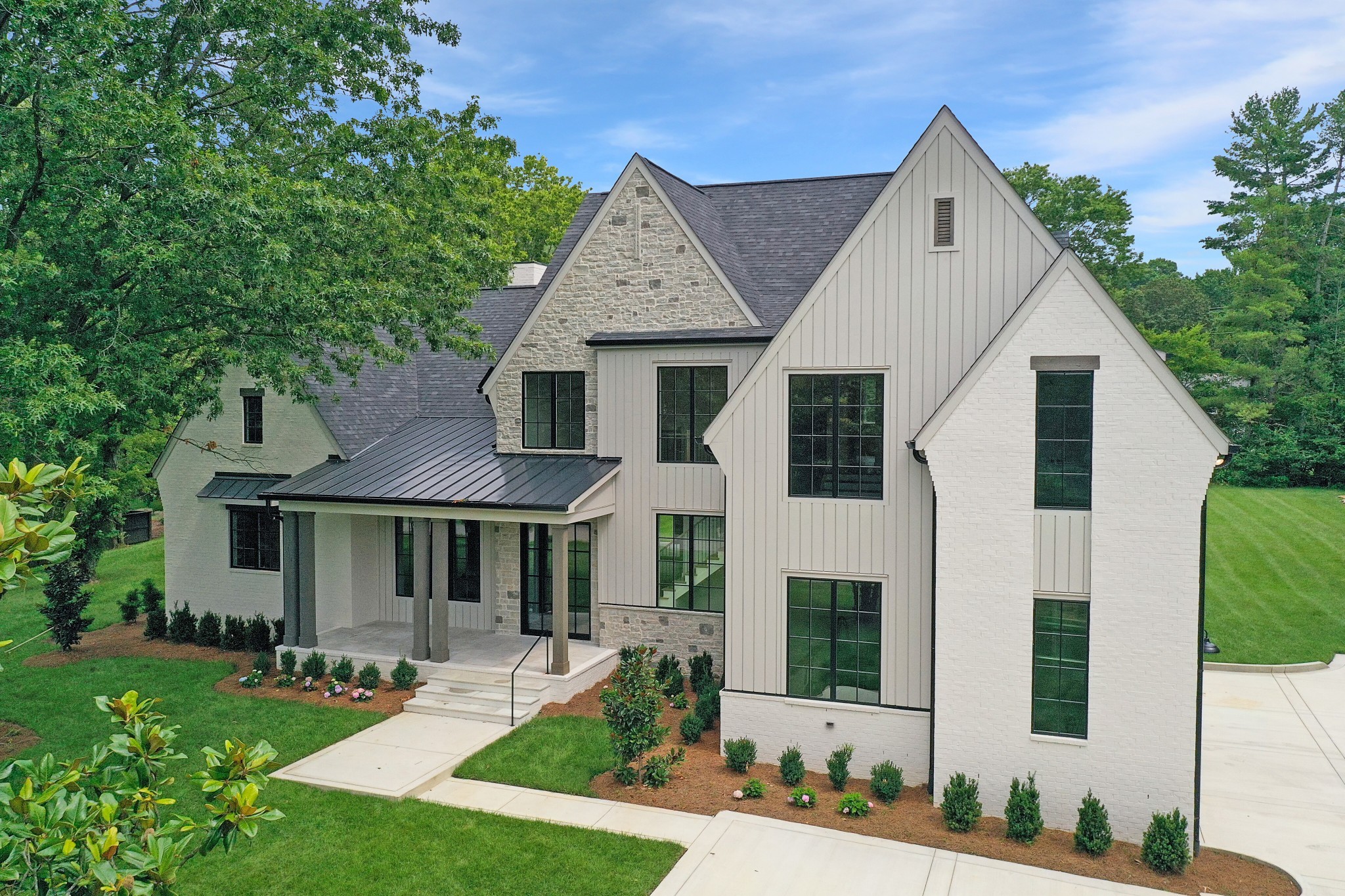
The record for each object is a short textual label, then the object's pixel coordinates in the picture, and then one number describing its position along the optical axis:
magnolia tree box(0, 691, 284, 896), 3.85
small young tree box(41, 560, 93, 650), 19.47
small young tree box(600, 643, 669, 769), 12.40
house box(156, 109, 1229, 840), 11.04
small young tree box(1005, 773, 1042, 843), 10.79
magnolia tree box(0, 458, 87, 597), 3.61
